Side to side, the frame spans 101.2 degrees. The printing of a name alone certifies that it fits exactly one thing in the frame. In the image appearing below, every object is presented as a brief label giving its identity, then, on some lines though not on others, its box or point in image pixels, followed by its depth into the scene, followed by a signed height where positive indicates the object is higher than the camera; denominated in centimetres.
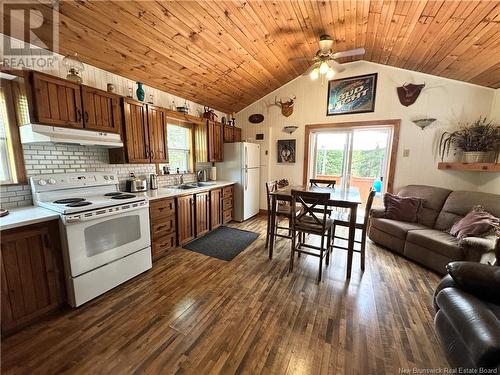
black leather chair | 105 -92
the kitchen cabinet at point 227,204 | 415 -95
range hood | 187 +20
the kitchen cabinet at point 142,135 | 263 +29
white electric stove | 185 -73
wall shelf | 293 -9
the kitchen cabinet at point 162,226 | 271 -95
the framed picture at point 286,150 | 467 +19
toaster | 289 -39
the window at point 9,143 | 191 +12
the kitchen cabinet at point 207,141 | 393 +32
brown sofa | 224 -95
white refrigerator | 425 -30
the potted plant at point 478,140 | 300 +30
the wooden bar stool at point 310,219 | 235 -76
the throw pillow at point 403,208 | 316 -75
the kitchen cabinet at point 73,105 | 188 +52
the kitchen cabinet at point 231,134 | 451 +55
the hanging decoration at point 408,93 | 353 +115
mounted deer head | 451 +117
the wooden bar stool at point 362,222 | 246 -80
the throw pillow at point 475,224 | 228 -74
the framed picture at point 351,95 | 385 +124
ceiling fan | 248 +118
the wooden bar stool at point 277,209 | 304 -80
